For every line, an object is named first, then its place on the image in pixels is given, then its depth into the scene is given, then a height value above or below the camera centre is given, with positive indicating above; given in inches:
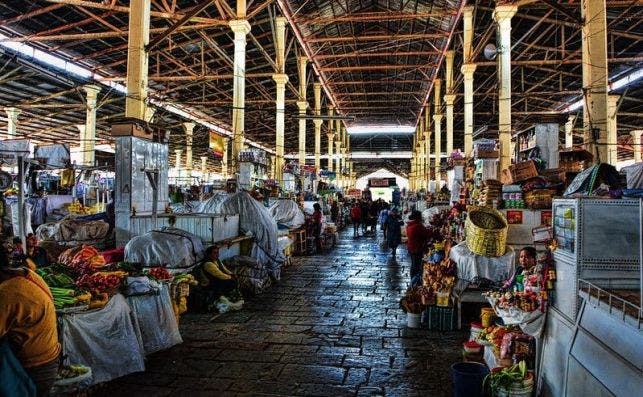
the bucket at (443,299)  252.8 -54.8
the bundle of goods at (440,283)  253.8 -47.6
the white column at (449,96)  803.6 +193.3
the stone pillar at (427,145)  1151.5 +151.5
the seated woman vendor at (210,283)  289.4 -55.2
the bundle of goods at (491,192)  303.1 +7.1
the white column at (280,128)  688.2 +114.2
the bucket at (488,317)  204.2 -53.0
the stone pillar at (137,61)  370.0 +118.1
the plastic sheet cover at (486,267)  251.8 -36.9
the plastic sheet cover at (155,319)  203.8 -56.1
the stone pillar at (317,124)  956.8 +174.8
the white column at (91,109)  754.8 +153.4
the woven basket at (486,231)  253.9 -16.7
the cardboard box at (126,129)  328.5 +51.9
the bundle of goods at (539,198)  270.7 +2.9
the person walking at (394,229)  536.7 -33.2
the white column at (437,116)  934.4 +185.8
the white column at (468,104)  618.2 +143.3
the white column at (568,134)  902.0 +140.8
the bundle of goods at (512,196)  280.1 +3.9
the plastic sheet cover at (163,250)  270.1 -31.0
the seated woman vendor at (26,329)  101.6 -30.6
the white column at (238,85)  548.1 +143.2
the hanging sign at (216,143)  618.0 +80.1
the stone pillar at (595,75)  363.9 +105.7
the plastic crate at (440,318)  249.6 -65.3
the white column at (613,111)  775.7 +162.8
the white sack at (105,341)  162.6 -54.5
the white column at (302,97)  805.9 +186.0
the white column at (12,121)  800.3 +139.8
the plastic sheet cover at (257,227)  396.2 -23.8
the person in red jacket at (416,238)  347.9 -28.5
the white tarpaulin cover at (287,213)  568.7 -15.9
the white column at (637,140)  937.5 +148.9
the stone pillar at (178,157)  1479.1 +142.2
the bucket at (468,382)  151.9 -61.4
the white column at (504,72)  466.8 +140.1
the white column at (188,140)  1071.6 +155.4
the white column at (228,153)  1038.6 +130.4
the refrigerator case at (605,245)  137.3 -13.1
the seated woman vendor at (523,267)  179.2 -26.0
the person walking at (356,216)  820.0 -27.4
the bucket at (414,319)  252.8 -66.4
